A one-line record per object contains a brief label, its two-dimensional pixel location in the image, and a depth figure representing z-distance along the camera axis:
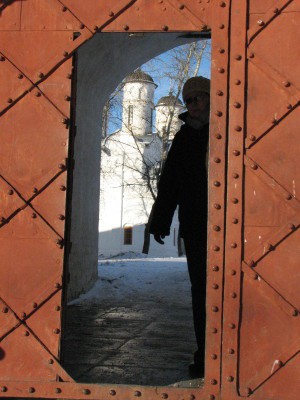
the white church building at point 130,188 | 35.56
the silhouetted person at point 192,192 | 4.51
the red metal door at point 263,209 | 3.68
